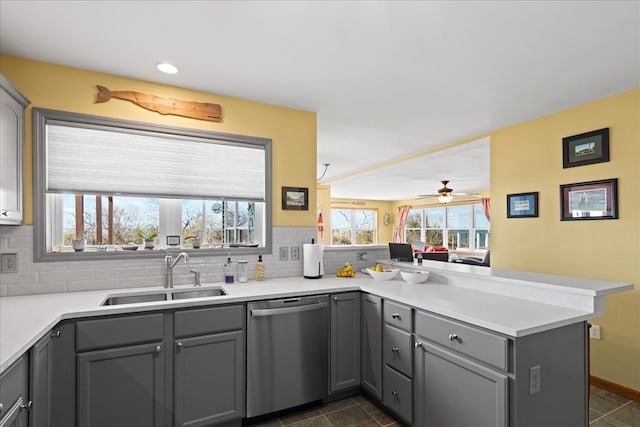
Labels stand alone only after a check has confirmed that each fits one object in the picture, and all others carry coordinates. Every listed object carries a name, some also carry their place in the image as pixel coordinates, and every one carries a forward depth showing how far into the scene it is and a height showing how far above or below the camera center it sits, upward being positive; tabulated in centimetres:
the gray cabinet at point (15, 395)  123 -71
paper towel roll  293 -40
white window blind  239 +40
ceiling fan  662 +39
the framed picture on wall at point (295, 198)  312 +16
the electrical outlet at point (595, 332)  298 -106
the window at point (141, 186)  237 +23
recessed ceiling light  233 +105
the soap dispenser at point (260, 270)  288 -48
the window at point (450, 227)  943 -39
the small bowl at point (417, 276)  270 -51
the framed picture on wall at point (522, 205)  347 +10
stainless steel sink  229 -59
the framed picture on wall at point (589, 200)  286 +12
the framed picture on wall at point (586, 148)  291 +59
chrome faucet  254 -41
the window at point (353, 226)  1154 -40
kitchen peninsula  156 -62
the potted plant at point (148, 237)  265 -18
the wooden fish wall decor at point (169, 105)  248 +88
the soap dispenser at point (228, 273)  276 -48
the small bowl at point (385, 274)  286 -51
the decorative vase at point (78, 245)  241 -21
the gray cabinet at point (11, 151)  194 +40
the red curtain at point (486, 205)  908 +25
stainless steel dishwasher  224 -96
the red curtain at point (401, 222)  1168 -27
